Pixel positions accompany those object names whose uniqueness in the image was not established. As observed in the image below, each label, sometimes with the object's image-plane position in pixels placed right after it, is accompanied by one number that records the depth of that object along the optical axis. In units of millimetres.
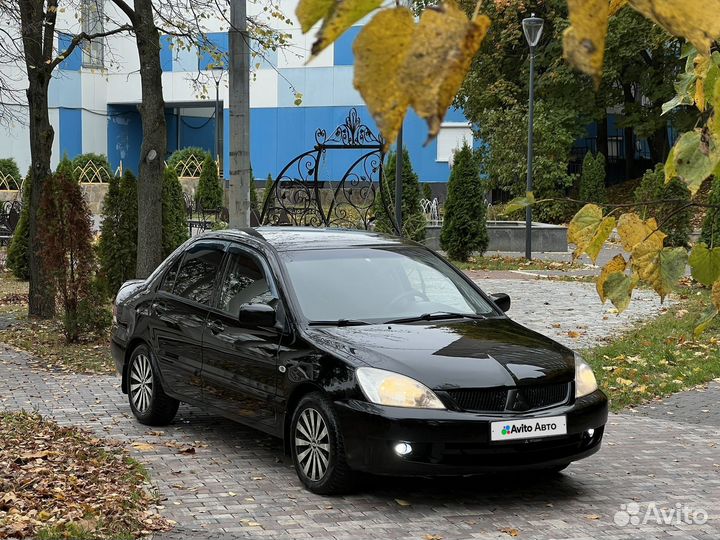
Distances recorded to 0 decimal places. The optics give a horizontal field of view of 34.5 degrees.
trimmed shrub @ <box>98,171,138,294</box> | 19141
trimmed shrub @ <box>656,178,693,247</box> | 25039
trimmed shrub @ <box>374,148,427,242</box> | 26188
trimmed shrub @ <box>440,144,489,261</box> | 26156
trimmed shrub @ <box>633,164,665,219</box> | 27545
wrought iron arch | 19328
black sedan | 6262
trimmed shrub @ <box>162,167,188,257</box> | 21297
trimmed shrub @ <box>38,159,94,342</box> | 13562
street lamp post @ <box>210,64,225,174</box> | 47119
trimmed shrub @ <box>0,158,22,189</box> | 43256
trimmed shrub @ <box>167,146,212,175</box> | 45469
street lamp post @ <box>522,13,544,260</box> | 25391
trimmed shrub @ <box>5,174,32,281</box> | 22733
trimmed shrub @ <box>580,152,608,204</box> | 39812
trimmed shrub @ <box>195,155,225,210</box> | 42500
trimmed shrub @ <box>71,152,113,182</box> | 41938
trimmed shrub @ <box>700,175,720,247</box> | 17156
